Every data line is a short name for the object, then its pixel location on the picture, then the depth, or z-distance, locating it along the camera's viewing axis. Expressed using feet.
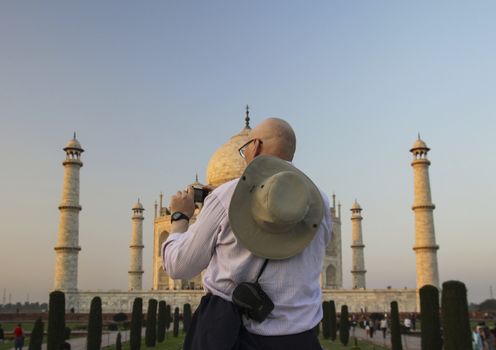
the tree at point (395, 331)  47.57
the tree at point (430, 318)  36.99
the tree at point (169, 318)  84.79
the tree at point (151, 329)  57.21
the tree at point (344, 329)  59.06
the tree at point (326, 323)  69.31
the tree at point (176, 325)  74.00
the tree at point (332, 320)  66.49
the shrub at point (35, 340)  43.57
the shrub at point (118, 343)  42.70
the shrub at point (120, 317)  92.81
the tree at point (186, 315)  74.48
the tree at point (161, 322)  64.51
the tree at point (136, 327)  49.80
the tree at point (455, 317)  31.37
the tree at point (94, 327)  44.50
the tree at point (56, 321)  41.01
